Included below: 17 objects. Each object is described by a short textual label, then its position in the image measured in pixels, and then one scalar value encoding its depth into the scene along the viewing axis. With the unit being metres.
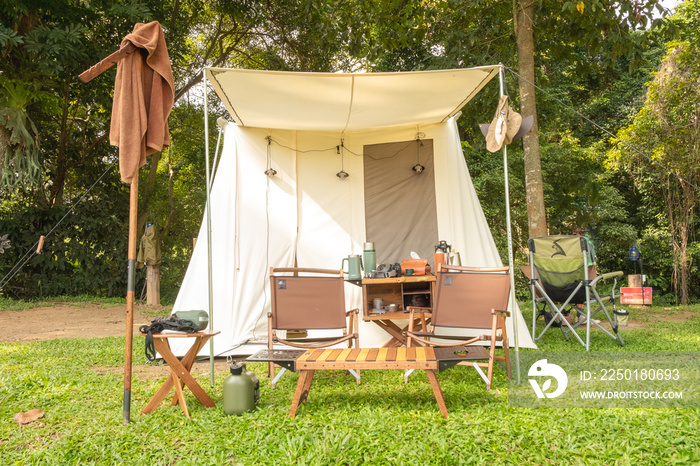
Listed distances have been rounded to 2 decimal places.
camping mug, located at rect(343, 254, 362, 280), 4.08
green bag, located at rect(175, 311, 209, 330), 2.70
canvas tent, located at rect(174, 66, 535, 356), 4.36
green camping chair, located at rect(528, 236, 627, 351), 4.13
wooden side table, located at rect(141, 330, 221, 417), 2.60
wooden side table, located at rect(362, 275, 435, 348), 3.82
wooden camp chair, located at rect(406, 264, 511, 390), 3.40
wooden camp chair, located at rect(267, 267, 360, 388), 3.57
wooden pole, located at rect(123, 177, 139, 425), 2.52
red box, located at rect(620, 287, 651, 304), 7.75
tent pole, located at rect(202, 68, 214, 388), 3.09
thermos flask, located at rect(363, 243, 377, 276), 4.17
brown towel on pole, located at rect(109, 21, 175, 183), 2.66
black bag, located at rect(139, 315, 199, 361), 2.63
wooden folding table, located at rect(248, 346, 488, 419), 2.49
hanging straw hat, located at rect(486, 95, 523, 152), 3.28
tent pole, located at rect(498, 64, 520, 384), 3.07
